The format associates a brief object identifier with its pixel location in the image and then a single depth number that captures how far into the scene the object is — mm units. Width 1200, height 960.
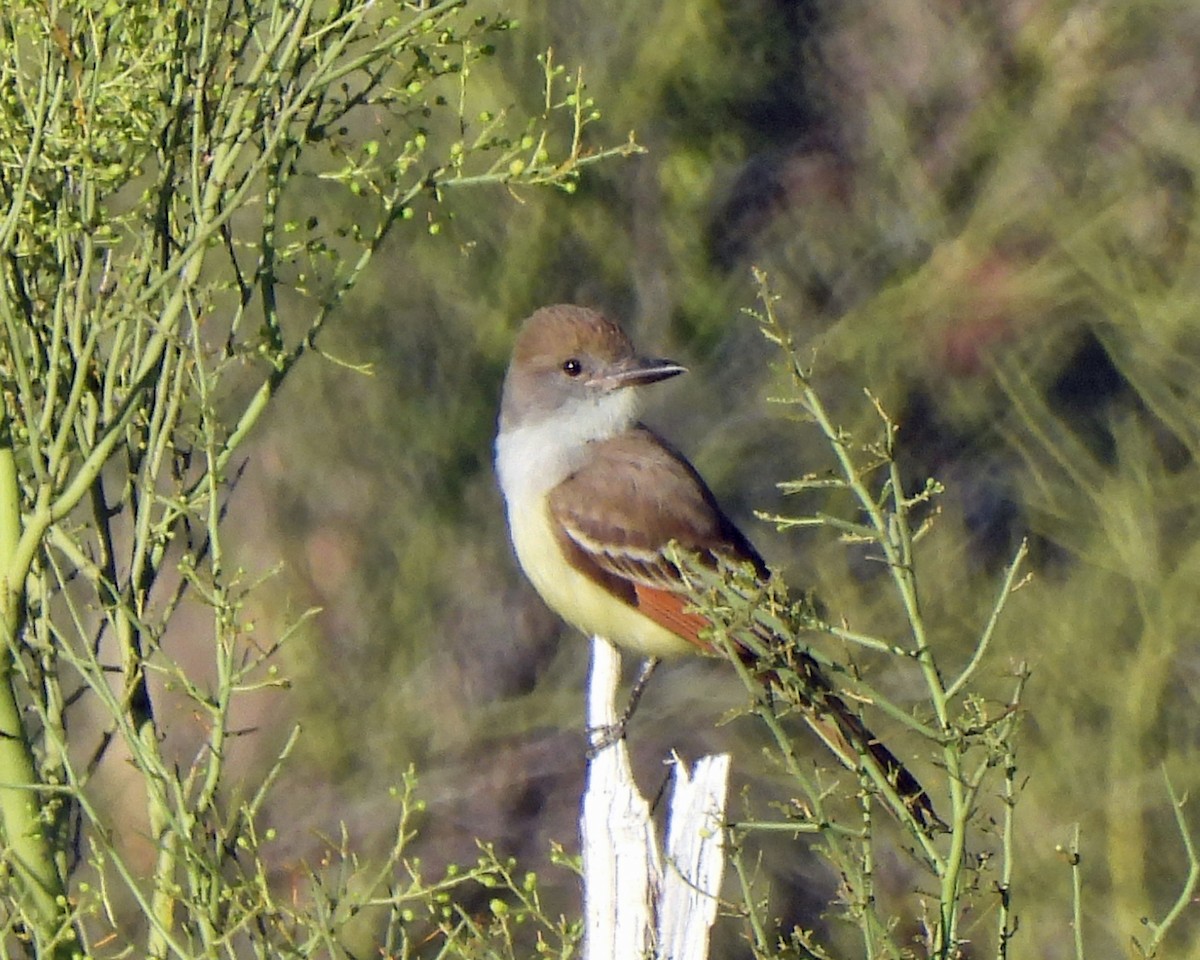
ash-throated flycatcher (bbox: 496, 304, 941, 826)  9555
